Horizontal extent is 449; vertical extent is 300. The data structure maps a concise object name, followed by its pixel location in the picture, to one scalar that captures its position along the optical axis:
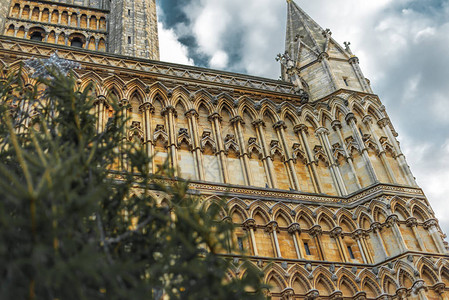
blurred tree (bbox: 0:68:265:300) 5.04
